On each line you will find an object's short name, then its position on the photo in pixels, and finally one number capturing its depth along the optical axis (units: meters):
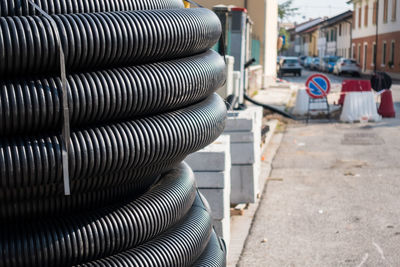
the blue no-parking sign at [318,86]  16.42
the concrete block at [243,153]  7.59
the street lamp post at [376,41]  53.57
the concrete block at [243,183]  7.62
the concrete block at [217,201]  5.97
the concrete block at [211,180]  6.05
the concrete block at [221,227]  5.97
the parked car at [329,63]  57.62
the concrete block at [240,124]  7.70
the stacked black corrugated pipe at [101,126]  3.11
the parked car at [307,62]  71.82
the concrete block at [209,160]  6.07
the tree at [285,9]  54.84
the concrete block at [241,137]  7.66
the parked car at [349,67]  51.19
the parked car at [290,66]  50.62
